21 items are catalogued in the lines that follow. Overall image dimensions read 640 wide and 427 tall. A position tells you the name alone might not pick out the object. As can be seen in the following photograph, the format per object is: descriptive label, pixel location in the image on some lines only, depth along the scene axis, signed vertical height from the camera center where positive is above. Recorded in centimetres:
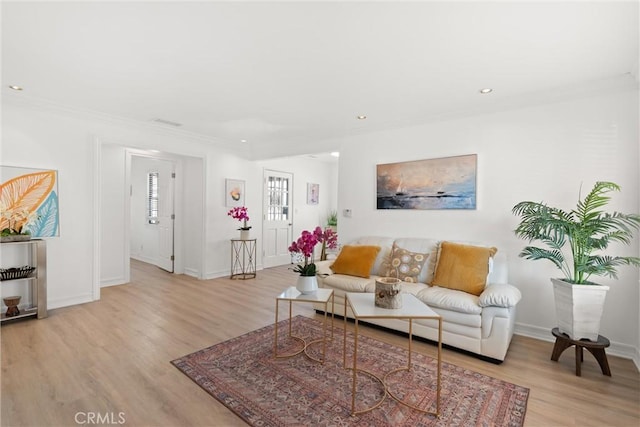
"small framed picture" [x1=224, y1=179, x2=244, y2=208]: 545 +25
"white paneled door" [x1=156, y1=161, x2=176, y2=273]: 564 -20
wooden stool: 226 -109
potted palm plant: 234 -33
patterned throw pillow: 323 -64
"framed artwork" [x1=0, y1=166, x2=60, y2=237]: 319 +2
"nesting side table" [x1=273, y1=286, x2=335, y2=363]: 239 -75
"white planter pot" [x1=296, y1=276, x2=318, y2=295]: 253 -67
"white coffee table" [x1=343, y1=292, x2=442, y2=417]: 181 -68
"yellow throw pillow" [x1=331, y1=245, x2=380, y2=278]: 343 -63
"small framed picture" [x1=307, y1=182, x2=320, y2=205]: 717 +33
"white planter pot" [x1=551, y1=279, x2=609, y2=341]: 232 -79
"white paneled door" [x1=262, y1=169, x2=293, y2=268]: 625 -24
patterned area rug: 179 -128
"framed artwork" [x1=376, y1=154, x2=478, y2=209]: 344 +31
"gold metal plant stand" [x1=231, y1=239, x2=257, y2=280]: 546 -102
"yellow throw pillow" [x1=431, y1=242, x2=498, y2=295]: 280 -59
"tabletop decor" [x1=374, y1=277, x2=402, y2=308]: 194 -57
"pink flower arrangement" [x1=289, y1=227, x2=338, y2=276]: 253 -36
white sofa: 244 -89
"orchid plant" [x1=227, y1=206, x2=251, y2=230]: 529 -15
